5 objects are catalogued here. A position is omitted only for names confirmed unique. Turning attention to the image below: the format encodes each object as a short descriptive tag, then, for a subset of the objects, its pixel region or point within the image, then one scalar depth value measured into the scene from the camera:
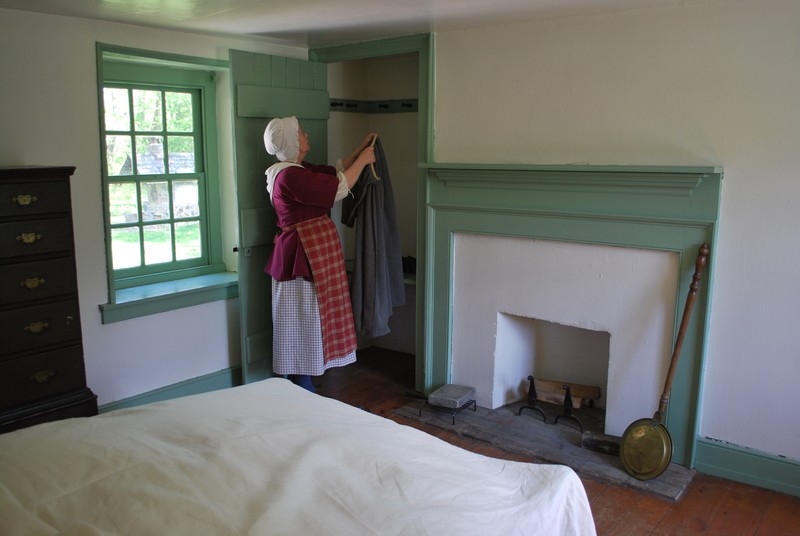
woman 3.41
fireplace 2.96
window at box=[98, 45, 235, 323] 3.54
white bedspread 1.42
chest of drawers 2.70
